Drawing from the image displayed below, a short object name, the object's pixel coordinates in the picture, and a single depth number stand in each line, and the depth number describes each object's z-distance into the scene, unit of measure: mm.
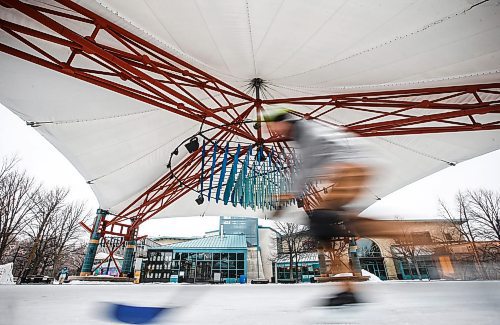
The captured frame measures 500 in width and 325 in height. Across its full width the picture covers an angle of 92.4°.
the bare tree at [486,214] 21031
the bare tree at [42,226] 22938
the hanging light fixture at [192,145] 5590
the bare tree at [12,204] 18906
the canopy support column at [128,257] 12664
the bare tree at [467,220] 18141
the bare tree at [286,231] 22806
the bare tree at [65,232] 25438
